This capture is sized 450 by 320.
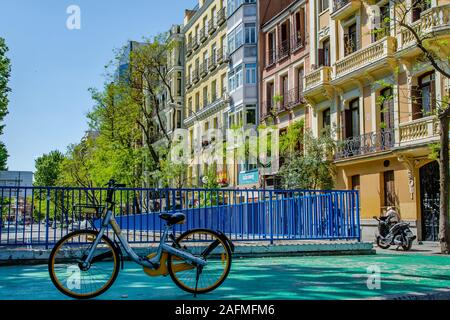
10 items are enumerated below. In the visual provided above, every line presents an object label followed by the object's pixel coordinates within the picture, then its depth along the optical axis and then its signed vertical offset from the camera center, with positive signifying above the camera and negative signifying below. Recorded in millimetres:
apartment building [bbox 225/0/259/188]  40188 +10426
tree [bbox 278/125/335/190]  29906 +2716
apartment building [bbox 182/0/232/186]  45781 +12369
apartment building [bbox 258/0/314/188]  35062 +10294
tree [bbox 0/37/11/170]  32656 +8222
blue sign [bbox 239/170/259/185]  38819 +2885
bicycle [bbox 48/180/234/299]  6438 -470
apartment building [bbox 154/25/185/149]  59000 +15222
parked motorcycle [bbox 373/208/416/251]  17817 -622
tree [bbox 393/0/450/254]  15719 +1022
